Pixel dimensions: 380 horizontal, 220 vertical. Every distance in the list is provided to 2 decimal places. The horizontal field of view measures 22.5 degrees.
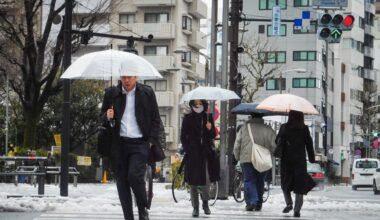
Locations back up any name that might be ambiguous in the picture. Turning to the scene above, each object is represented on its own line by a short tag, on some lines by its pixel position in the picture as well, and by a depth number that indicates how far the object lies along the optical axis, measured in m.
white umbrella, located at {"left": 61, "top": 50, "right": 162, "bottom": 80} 10.48
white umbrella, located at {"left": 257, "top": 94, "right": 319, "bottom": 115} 15.52
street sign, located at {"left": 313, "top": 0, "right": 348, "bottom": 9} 25.61
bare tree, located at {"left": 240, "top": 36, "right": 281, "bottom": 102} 78.00
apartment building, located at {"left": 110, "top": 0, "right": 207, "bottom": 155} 72.19
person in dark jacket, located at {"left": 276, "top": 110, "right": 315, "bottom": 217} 14.69
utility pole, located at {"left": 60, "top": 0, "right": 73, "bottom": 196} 19.33
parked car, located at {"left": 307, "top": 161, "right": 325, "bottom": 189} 43.26
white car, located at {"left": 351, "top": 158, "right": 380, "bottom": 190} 48.78
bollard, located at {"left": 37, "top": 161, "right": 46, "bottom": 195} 20.05
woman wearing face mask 13.98
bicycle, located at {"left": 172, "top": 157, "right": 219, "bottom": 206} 17.44
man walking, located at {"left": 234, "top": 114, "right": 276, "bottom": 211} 15.58
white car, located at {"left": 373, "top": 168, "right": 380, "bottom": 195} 37.84
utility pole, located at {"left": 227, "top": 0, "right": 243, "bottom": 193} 21.06
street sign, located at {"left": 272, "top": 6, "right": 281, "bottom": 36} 39.16
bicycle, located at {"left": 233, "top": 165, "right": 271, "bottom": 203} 20.17
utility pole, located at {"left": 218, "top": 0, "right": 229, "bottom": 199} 19.50
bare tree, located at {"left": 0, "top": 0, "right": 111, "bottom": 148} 33.34
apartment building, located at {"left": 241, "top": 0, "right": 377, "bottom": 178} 81.75
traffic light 22.73
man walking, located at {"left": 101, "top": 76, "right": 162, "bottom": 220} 9.60
